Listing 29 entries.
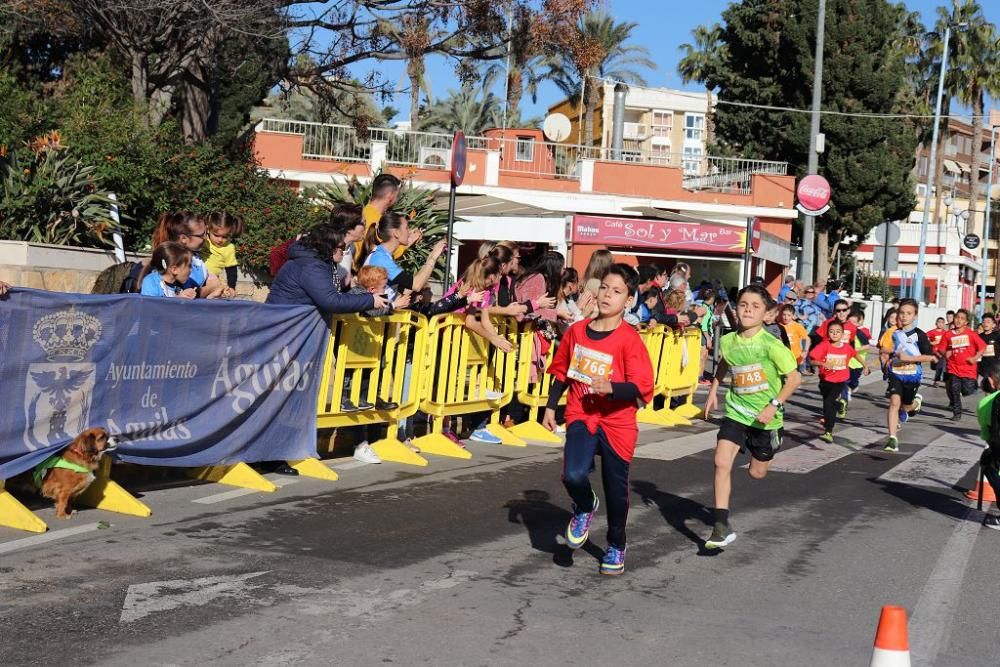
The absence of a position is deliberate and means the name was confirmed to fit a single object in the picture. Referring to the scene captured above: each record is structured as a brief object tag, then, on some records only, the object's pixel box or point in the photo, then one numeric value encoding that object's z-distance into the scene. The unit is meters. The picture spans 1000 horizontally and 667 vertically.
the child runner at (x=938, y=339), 22.38
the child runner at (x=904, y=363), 14.38
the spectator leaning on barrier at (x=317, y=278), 9.68
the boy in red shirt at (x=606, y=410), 6.98
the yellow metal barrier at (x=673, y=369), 15.62
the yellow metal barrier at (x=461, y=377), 11.45
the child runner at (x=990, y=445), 9.12
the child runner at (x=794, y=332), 17.78
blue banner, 7.49
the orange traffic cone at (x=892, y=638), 4.08
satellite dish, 38.03
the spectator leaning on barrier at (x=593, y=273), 12.40
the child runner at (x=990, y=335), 21.55
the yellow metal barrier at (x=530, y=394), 12.97
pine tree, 44.34
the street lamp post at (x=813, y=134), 33.81
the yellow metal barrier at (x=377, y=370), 10.20
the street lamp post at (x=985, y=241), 65.81
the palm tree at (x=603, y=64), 60.09
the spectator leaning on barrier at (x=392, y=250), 10.90
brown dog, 7.54
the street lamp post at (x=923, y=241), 50.58
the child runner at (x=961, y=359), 18.59
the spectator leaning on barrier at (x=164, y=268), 9.03
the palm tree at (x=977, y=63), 61.38
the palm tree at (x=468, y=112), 67.25
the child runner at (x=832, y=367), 14.64
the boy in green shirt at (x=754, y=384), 8.14
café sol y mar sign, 28.80
